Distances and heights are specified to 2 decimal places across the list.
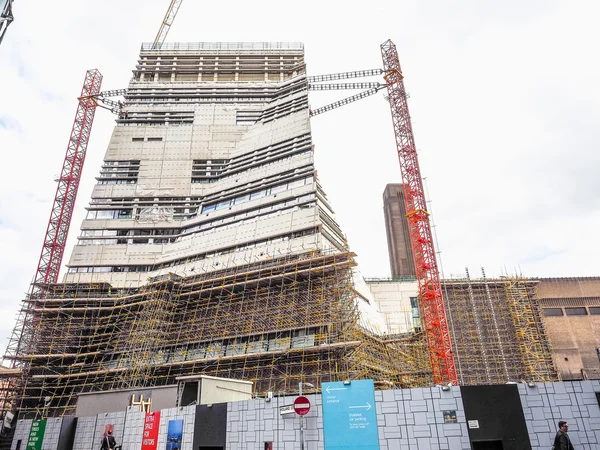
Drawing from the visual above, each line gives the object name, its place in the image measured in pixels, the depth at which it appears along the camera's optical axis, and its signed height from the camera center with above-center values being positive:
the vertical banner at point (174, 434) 17.31 -0.18
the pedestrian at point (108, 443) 19.86 -0.49
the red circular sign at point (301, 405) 12.84 +0.56
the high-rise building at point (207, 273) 35.62 +14.24
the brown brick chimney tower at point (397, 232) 111.22 +48.43
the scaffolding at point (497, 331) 48.03 +9.44
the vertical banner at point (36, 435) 23.52 -0.04
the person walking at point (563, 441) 11.37 -0.62
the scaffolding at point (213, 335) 33.81 +7.88
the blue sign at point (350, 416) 14.23 +0.24
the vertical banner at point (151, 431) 18.39 -0.04
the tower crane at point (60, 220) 44.81 +27.89
